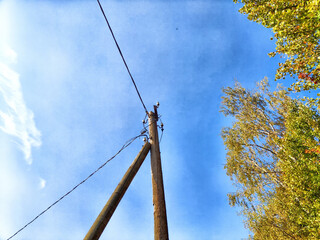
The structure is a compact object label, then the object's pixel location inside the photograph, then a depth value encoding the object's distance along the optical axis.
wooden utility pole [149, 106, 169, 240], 3.17
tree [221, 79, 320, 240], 9.21
